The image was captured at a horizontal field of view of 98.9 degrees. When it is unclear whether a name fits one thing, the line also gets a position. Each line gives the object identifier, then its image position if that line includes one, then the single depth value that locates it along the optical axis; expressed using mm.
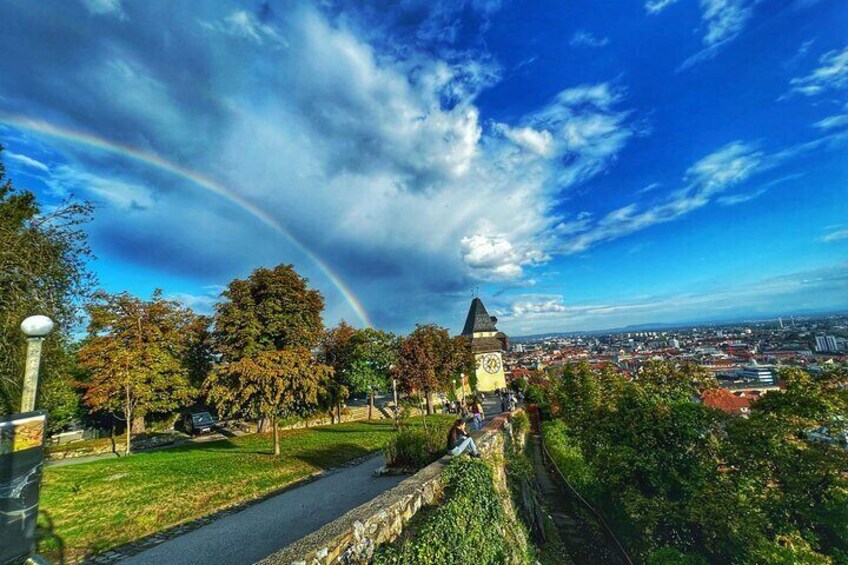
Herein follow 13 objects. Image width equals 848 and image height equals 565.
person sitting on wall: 9448
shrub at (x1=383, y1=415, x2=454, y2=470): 11727
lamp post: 3898
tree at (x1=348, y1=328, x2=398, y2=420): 28219
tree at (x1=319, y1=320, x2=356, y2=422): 29719
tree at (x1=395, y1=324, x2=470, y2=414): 22531
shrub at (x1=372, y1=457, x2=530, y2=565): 5500
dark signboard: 3432
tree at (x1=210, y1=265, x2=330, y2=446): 13836
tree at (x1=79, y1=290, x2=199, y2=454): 19984
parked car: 26812
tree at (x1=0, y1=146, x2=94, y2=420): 11438
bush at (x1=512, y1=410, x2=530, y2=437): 18953
